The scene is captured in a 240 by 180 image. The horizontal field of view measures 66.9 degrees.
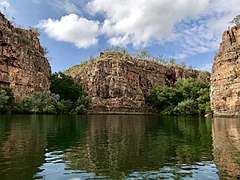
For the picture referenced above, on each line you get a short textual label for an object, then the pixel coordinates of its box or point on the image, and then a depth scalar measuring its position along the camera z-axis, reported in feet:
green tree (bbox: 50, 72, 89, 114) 214.94
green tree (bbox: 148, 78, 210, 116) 221.08
